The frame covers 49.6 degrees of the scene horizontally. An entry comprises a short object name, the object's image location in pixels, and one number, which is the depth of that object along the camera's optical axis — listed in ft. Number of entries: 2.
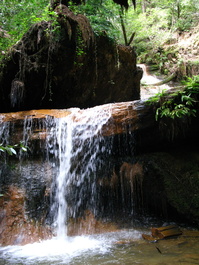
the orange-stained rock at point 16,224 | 15.33
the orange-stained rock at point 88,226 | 16.43
